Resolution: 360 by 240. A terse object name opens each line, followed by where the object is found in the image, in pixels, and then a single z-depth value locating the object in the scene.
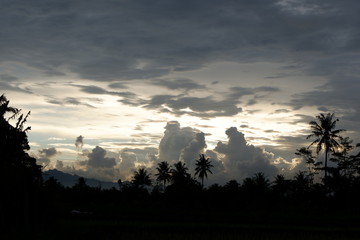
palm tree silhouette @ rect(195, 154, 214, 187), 107.50
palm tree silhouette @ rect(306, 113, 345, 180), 69.50
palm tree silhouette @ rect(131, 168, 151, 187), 115.88
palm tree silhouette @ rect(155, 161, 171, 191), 117.12
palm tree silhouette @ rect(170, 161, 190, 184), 92.91
